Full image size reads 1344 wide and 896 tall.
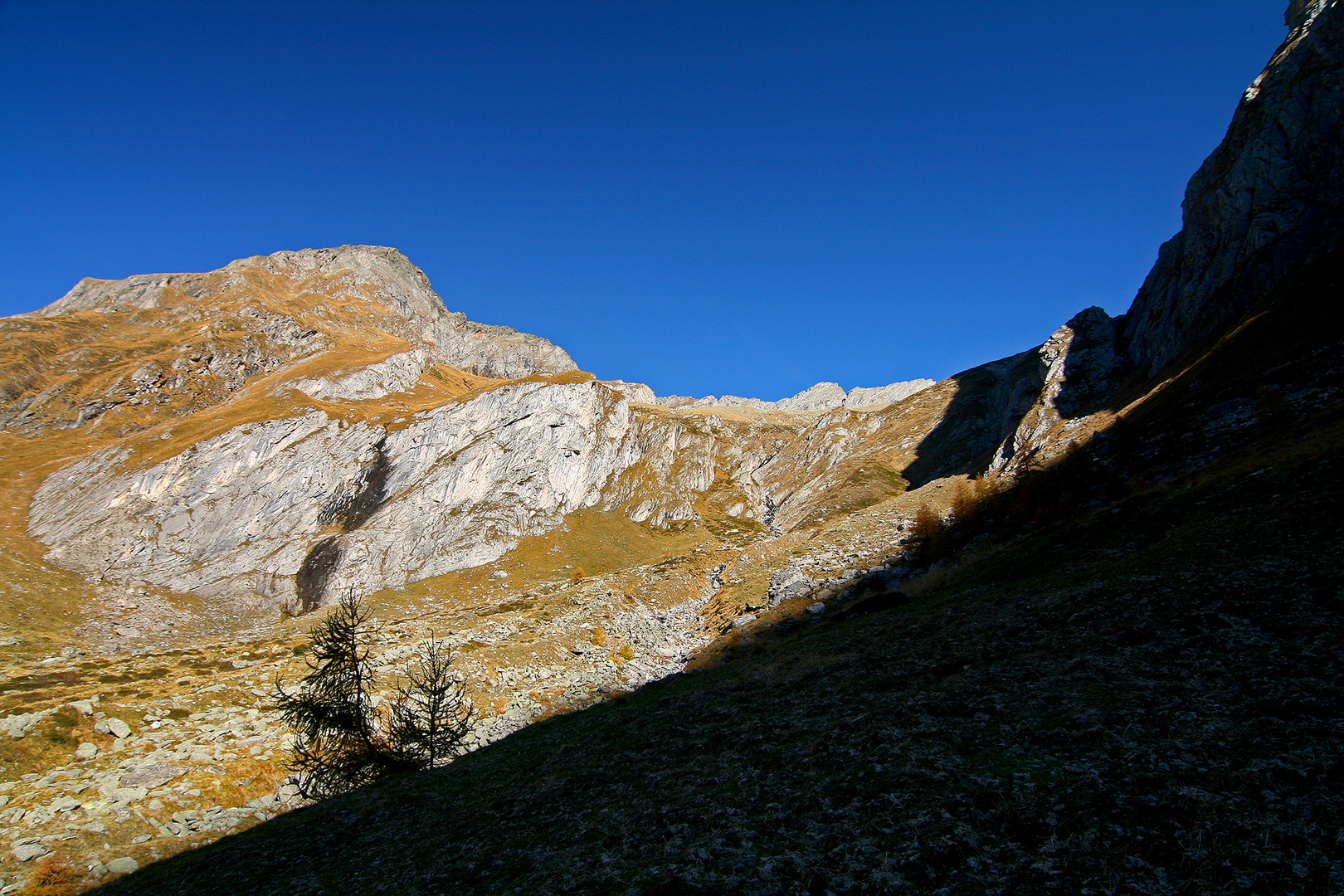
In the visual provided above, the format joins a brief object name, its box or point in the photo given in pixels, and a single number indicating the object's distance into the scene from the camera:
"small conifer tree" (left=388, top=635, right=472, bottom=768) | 24.09
